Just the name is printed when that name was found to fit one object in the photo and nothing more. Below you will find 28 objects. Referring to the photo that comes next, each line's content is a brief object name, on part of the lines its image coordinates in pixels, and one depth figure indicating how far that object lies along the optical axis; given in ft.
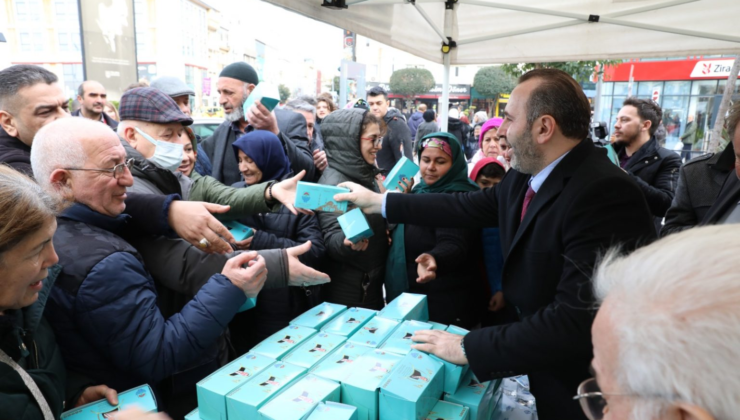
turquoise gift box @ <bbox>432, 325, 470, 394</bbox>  4.68
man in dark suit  4.68
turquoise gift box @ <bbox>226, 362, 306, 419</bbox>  3.92
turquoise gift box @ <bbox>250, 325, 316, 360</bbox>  4.88
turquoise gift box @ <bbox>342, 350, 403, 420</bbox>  4.13
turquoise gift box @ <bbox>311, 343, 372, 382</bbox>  4.42
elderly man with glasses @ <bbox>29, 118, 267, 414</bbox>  4.46
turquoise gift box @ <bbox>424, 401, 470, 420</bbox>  4.25
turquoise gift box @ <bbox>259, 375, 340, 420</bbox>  3.79
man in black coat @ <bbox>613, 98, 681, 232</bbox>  13.07
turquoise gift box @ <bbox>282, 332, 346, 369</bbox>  4.70
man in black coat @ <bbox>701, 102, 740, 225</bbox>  6.19
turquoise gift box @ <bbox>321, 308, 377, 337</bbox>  5.45
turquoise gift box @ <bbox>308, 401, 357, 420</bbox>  3.82
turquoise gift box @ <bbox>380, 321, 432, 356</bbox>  4.94
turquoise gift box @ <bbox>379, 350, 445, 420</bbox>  3.97
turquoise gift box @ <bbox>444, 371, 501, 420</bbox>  4.50
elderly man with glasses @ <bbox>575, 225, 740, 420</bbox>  1.93
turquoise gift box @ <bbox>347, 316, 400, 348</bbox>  5.15
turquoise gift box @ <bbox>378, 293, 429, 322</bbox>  5.91
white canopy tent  11.55
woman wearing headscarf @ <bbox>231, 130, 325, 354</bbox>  7.91
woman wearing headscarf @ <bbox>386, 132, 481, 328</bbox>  8.48
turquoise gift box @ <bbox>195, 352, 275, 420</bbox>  4.07
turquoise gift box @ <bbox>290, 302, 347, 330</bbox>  5.61
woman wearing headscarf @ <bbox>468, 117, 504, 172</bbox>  14.38
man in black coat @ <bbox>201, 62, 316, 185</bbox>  11.10
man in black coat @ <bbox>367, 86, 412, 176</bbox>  20.53
